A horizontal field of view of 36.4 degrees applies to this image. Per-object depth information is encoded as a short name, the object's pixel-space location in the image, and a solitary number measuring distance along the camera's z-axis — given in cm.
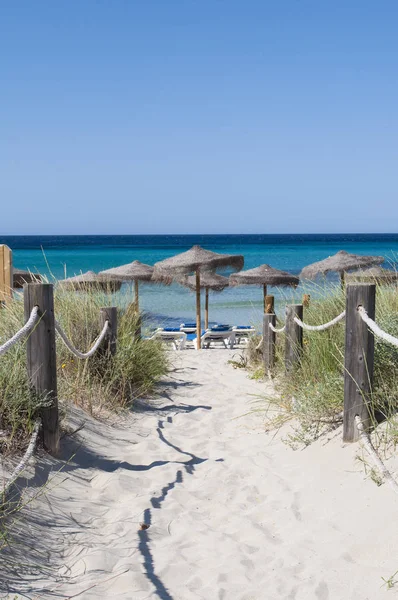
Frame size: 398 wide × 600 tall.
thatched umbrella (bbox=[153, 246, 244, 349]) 1430
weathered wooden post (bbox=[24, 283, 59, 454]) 401
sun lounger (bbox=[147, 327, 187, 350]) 1412
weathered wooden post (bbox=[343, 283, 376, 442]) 412
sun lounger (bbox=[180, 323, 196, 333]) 1612
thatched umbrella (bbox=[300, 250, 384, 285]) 1483
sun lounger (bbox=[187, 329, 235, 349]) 1460
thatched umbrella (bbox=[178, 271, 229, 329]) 1747
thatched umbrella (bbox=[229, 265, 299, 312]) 1557
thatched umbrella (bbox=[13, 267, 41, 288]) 1033
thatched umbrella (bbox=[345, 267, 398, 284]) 816
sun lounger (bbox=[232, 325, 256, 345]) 1509
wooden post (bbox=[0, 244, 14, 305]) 695
